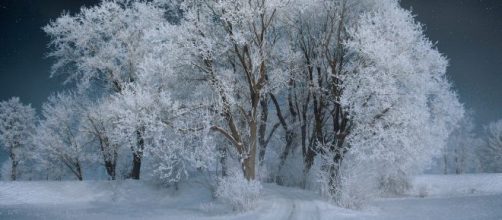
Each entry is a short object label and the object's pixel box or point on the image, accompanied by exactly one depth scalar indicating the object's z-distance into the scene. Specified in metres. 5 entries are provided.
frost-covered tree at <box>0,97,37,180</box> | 37.44
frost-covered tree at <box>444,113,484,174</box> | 52.56
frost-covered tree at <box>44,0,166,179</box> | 24.94
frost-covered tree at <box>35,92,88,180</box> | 30.97
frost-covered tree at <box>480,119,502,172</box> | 53.02
